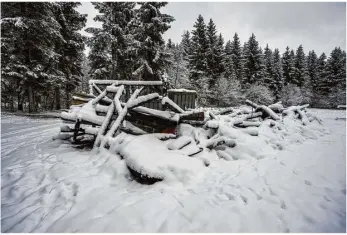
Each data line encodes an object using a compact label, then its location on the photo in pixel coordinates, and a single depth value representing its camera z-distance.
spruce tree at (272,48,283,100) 42.97
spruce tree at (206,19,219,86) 33.66
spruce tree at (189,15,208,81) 33.19
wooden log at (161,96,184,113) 5.17
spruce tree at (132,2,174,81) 17.06
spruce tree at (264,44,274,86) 42.88
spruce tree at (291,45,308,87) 47.22
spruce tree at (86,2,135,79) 20.47
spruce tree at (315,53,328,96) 43.59
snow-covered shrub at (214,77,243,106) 32.03
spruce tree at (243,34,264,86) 41.94
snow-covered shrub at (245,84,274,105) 35.86
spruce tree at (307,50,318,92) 49.00
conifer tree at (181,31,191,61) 42.58
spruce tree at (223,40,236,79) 38.00
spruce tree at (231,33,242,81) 44.69
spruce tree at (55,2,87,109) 21.00
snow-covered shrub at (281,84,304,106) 39.66
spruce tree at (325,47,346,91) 42.10
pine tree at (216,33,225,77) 35.00
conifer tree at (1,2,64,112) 13.83
